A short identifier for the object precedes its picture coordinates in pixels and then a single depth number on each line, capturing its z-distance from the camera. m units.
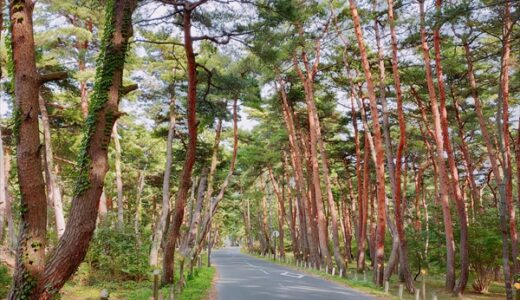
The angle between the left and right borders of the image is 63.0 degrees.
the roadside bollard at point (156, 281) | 8.64
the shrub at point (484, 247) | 20.58
